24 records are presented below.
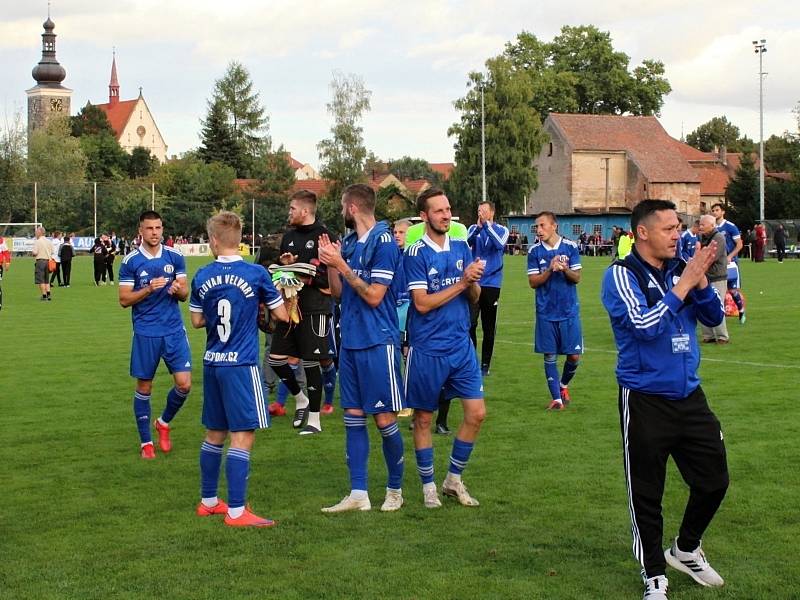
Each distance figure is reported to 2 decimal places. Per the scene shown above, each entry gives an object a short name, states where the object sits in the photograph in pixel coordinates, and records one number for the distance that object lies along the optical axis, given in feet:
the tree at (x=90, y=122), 399.65
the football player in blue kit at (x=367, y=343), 23.16
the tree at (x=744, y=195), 222.69
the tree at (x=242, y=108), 375.66
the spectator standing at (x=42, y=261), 96.63
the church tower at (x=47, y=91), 490.08
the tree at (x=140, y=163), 353.31
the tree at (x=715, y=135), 412.16
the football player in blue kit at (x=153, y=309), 28.89
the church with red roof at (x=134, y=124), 515.50
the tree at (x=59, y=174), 226.58
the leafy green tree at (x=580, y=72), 292.81
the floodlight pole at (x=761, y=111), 195.72
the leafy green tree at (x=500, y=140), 244.22
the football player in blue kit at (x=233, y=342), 22.62
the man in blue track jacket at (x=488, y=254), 41.91
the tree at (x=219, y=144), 354.33
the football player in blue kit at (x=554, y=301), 36.06
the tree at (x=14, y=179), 223.51
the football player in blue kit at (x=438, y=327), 23.18
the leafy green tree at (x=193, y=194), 240.32
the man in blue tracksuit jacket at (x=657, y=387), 17.39
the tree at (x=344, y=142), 284.82
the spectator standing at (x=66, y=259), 119.65
